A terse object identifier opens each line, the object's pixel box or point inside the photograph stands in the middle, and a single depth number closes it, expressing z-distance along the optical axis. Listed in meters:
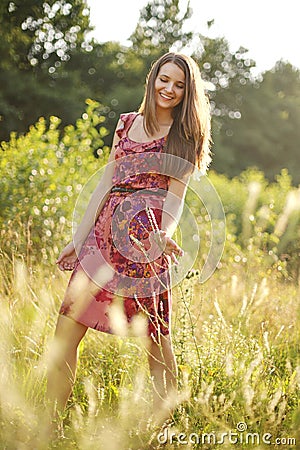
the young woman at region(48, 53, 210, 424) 2.54
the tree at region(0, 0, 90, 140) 16.80
